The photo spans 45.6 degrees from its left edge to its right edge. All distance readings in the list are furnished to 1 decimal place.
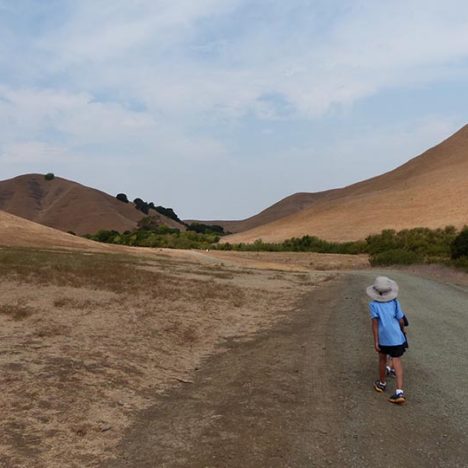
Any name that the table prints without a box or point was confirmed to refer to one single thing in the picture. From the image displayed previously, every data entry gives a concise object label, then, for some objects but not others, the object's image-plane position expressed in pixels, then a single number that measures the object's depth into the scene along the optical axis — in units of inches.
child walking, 323.9
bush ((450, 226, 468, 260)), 1536.7
